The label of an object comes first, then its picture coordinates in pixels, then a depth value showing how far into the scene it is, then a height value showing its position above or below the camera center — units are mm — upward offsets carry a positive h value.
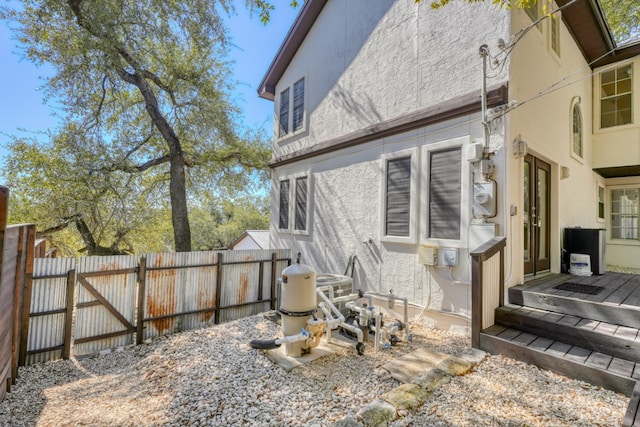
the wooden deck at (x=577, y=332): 2953 -1225
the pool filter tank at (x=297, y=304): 3953 -1116
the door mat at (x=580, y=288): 4305 -902
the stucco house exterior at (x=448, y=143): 4559 +1703
